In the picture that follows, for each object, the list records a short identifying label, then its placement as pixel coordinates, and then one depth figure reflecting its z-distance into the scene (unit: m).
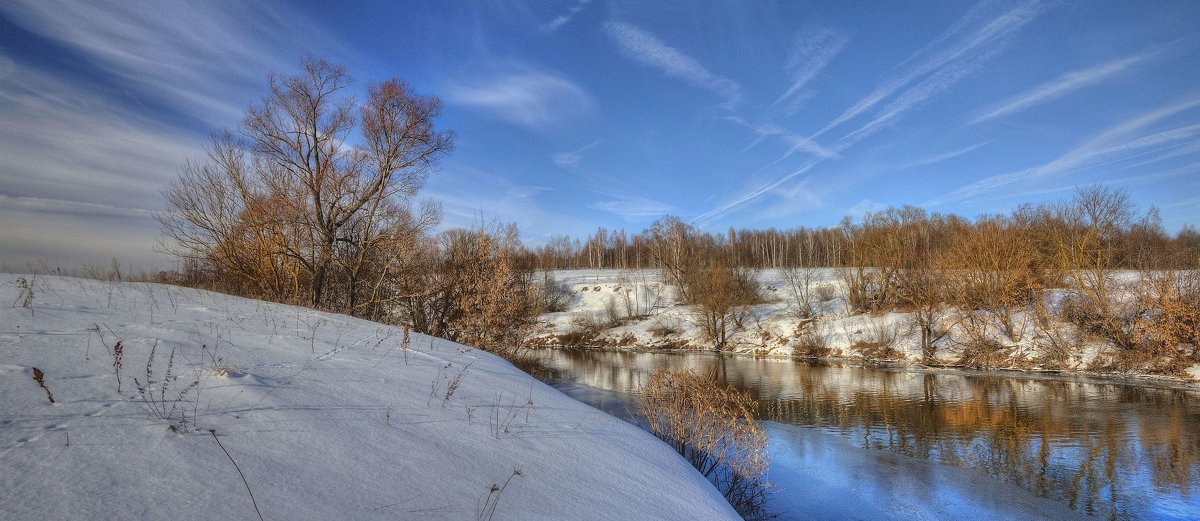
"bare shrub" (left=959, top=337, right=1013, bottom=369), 25.61
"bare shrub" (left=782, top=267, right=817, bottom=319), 41.17
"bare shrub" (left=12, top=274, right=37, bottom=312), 5.01
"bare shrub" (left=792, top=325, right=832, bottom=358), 32.25
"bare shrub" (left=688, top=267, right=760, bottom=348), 37.69
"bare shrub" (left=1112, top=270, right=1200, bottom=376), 20.88
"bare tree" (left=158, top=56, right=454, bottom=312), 13.75
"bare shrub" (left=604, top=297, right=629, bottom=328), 45.81
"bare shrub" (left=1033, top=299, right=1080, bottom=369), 23.91
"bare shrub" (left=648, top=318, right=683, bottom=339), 41.73
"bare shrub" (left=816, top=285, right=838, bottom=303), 43.92
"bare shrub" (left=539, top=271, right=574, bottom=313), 50.66
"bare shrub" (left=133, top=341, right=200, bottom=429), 3.12
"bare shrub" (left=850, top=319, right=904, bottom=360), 29.88
